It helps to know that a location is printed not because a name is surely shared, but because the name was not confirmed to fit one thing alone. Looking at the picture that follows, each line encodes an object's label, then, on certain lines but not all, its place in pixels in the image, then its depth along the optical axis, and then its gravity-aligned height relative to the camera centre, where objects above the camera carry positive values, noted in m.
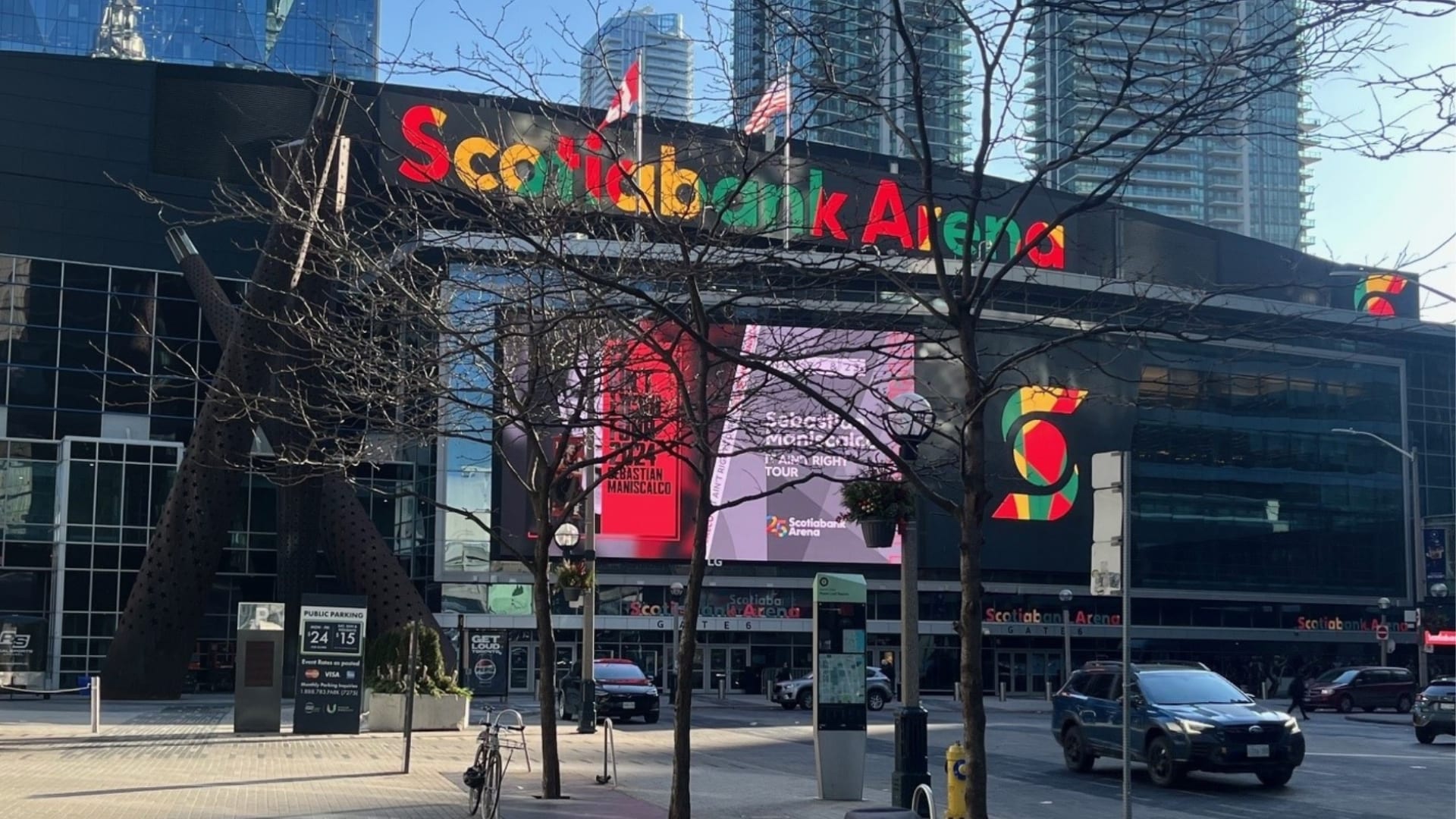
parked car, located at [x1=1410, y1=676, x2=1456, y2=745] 30.94 -3.10
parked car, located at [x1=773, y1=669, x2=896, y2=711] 45.44 -4.20
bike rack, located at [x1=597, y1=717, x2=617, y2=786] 18.98 -2.48
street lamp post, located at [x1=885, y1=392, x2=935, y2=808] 15.35 -1.39
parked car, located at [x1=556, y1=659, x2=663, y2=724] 35.72 -3.43
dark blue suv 20.36 -2.34
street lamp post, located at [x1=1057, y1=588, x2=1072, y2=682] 54.16 -2.95
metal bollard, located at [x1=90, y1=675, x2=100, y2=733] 27.17 -2.90
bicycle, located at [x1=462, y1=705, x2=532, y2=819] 14.78 -2.22
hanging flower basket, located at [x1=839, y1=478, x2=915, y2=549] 16.91 +0.56
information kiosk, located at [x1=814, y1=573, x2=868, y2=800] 18.09 -1.87
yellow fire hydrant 13.52 -2.11
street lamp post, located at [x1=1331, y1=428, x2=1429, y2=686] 52.31 +0.06
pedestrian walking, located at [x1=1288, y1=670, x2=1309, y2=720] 44.22 -3.81
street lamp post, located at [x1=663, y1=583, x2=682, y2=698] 59.16 -4.91
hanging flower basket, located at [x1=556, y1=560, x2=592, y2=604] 24.98 -0.45
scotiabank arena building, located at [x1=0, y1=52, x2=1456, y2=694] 52.22 +2.96
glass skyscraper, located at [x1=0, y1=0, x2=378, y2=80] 149.00 +52.47
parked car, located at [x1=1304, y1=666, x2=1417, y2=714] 49.94 -4.34
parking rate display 27.72 -2.29
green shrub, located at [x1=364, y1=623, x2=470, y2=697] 28.83 -2.22
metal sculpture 35.75 -0.07
